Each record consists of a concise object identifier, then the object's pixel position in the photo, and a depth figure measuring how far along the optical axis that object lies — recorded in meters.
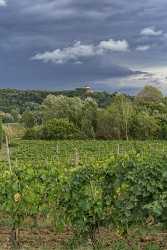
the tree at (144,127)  71.31
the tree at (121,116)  72.60
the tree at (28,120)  89.19
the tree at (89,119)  74.19
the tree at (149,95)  96.00
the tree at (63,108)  80.25
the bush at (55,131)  72.50
